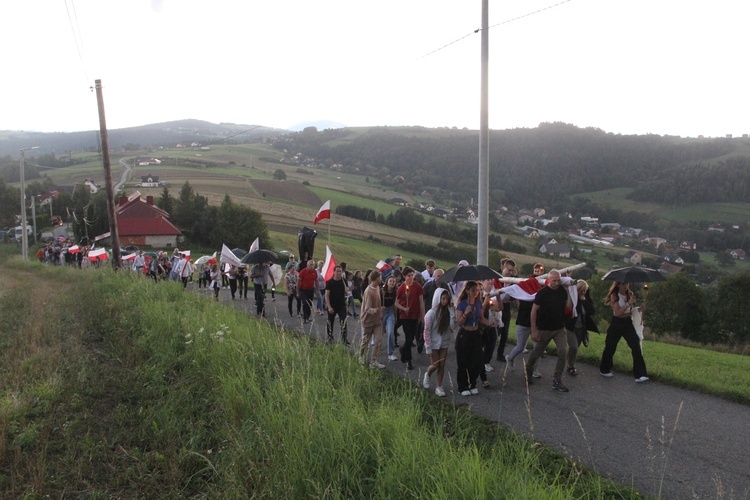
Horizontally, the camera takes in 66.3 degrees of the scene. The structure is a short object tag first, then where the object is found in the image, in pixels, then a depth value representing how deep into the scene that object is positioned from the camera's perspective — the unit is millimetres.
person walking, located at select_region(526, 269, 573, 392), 8500
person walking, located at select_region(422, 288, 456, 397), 8234
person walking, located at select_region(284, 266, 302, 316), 16625
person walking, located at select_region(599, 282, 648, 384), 9102
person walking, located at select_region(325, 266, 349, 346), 11727
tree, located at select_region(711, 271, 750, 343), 34031
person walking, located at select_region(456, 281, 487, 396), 8195
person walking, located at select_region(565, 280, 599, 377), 9438
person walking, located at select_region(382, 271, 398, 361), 11133
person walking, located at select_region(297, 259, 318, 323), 14406
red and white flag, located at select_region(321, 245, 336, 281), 13430
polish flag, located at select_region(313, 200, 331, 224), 17138
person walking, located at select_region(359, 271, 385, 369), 9625
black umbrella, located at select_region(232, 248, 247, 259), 27103
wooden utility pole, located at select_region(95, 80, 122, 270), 22516
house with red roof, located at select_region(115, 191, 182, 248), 65812
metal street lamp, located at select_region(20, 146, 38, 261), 37466
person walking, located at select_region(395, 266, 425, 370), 9984
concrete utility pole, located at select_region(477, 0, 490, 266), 11414
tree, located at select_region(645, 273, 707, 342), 36250
